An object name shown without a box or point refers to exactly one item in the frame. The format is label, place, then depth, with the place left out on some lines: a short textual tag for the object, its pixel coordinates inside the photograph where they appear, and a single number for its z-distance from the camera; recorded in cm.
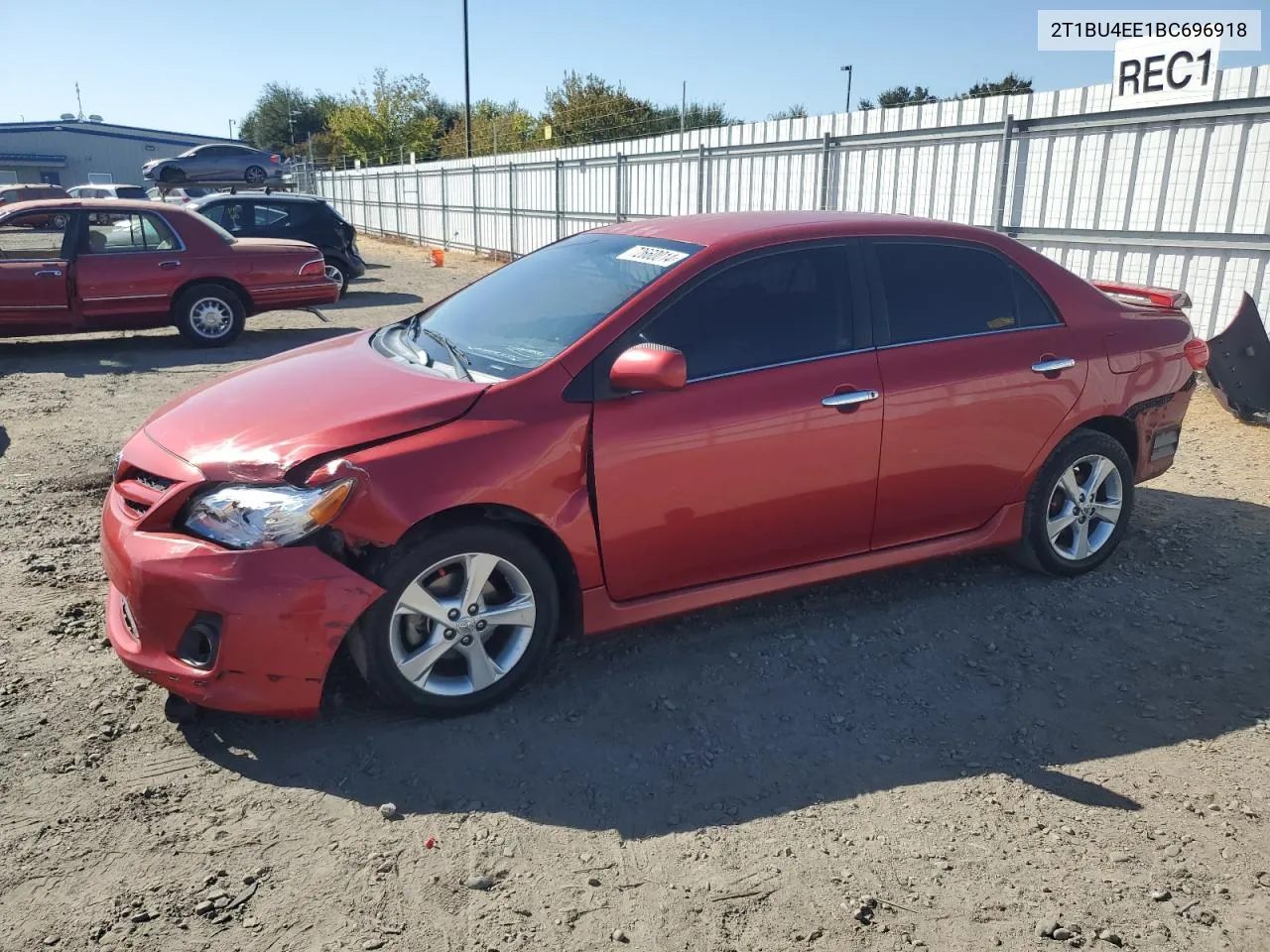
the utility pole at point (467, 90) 4108
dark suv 1504
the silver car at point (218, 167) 3122
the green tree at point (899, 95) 4391
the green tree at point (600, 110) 4103
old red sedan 988
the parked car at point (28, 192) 2613
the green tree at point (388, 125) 5619
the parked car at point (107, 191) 2728
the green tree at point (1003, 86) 3977
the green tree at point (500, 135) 4512
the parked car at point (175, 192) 2622
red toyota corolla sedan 310
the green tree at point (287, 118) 7956
